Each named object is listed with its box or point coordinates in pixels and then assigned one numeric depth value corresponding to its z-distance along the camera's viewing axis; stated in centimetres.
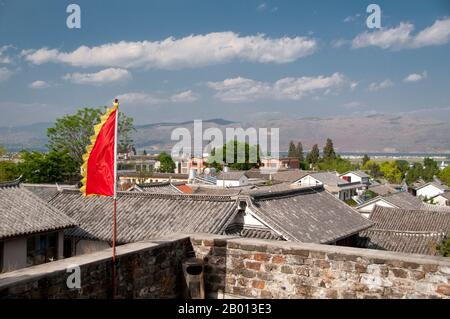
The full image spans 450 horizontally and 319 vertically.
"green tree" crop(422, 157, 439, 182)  10762
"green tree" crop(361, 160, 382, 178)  11406
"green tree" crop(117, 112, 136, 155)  4999
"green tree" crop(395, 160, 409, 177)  12244
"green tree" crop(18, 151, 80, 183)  4538
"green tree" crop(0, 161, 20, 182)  4476
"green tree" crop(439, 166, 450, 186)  9702
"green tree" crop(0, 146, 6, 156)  4921
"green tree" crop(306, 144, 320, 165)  12519
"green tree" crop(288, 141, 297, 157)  14079
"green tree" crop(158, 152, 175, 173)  10231
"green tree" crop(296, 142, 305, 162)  13702
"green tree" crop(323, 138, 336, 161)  12455
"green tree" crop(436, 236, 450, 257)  1897
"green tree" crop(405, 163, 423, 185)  10750
